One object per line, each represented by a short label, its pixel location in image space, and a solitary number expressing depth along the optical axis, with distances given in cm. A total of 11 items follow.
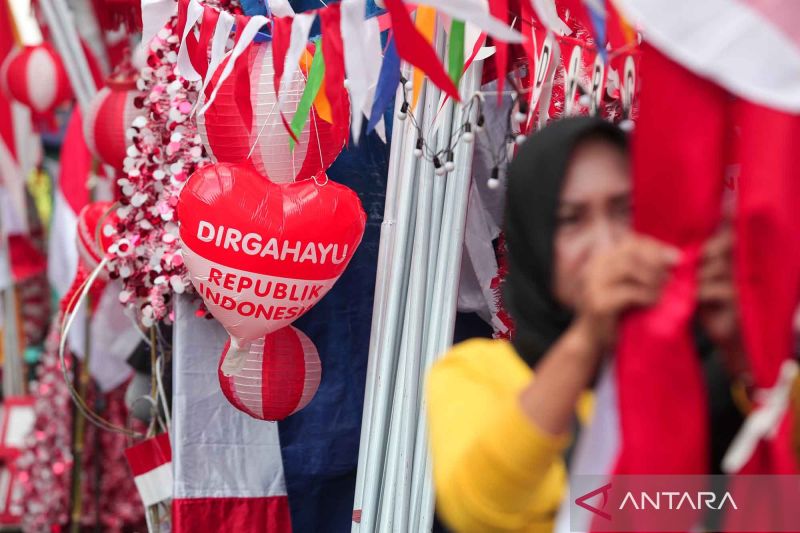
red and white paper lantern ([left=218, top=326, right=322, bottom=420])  604
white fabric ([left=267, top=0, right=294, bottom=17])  580
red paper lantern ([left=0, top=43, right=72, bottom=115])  1148
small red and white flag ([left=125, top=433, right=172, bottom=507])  755
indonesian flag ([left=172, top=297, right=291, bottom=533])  696
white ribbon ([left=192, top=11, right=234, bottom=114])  543
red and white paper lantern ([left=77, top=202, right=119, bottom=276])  787
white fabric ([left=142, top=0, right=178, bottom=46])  567
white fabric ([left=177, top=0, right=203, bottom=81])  562
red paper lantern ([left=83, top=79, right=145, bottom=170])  819
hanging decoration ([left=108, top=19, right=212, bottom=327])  693
